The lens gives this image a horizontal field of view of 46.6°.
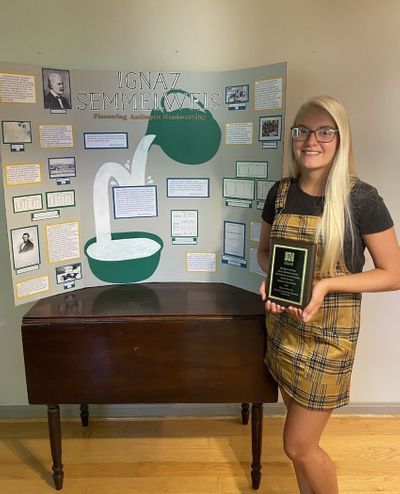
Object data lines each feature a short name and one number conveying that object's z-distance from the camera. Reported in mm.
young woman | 1379
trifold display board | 1766
